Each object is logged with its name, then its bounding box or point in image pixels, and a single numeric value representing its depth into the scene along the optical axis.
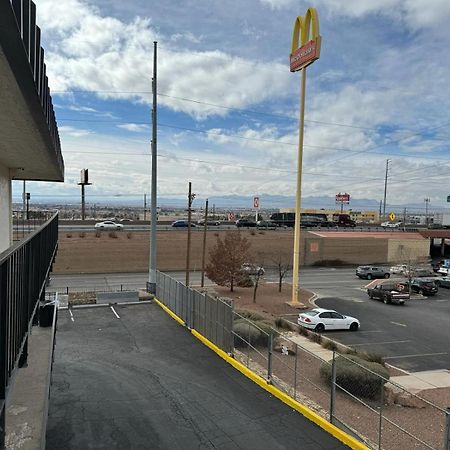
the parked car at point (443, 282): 47.72
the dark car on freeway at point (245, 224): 77.62
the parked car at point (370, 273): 52.12
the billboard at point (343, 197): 138.62
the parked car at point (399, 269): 55.91
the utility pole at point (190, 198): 32.58
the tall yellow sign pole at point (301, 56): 30.56
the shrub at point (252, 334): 17.98
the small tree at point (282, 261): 57.88
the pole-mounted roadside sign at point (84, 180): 91.23
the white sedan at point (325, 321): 26.47
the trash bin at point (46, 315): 11.11
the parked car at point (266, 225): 74.66
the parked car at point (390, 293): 36.47
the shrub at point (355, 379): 14.17
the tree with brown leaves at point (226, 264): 38.19
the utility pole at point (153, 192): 26.41
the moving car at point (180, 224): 74.18
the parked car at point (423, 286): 42.66
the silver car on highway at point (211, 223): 81.22
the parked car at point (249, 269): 40.58
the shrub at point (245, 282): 39.59
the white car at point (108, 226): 61.40
